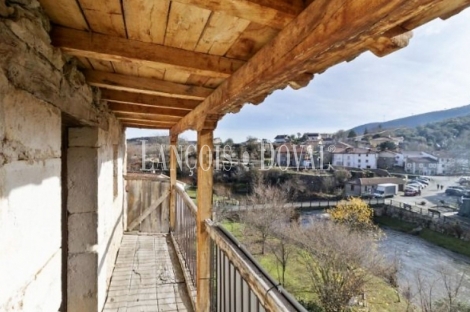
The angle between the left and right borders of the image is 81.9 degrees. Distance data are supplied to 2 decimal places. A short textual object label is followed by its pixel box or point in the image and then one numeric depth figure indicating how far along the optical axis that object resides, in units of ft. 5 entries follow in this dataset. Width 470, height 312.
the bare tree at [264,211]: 59.98
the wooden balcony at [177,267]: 4.43
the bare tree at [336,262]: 39.81
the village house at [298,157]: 84.99
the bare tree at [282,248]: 47.98
